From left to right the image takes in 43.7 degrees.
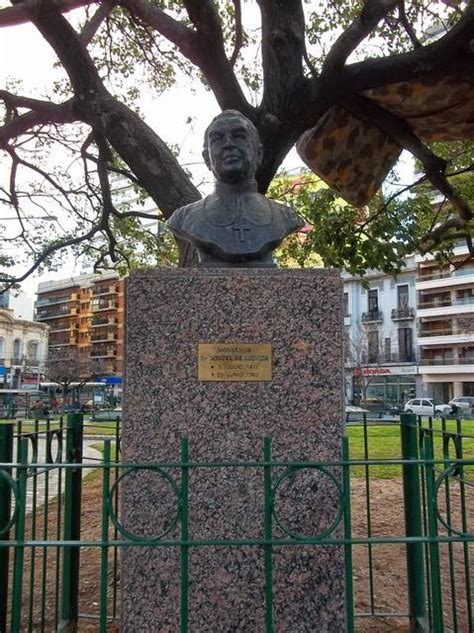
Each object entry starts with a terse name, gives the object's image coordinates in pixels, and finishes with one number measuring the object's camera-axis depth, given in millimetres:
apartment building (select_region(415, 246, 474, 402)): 43469
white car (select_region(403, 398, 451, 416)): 33775
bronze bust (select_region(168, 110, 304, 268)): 3545
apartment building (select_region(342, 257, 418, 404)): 47312
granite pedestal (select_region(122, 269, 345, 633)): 3088
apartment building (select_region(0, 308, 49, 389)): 67125
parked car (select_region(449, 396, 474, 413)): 37103
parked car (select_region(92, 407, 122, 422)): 25034
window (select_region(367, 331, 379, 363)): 47469
